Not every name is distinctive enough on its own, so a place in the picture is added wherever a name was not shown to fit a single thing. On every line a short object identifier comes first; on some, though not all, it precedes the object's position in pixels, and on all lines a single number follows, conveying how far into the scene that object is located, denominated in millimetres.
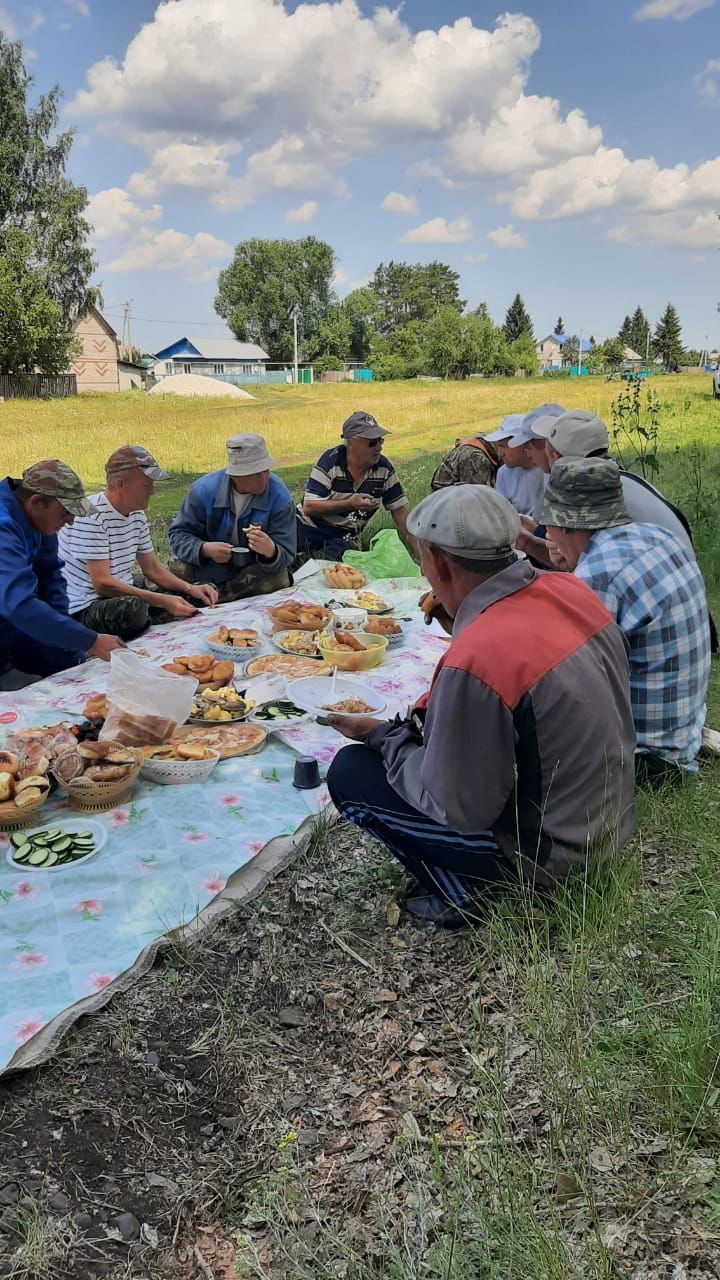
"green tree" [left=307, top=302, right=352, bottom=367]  80000
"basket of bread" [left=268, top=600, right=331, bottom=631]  4738
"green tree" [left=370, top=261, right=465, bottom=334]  90375
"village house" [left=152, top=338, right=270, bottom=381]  78438
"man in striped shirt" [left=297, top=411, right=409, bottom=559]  6332
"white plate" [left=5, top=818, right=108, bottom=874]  2809
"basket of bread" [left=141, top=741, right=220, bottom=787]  3242
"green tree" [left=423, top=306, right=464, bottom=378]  68938
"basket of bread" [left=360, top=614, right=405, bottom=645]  4758
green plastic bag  6238
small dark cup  3359
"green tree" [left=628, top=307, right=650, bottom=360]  98875
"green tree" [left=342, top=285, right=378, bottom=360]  84875
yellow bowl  4248
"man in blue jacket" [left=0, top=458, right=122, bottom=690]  3912
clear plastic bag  3309
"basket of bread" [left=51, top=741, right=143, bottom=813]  2982
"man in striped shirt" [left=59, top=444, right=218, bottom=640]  4656
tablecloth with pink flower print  2346
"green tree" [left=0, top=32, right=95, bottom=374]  34375
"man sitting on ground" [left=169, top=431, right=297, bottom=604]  5500
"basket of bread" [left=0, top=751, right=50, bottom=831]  2803
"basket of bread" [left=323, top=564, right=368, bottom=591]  5738
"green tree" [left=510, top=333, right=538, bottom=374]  74000
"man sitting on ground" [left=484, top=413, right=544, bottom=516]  5656
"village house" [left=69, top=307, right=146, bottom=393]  52781
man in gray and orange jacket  2100
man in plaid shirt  2926
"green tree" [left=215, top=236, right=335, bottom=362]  82875
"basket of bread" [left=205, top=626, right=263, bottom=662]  4402
